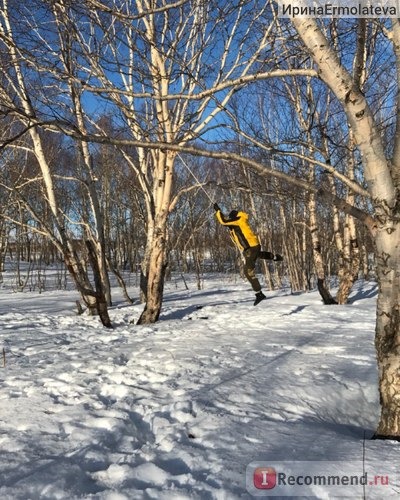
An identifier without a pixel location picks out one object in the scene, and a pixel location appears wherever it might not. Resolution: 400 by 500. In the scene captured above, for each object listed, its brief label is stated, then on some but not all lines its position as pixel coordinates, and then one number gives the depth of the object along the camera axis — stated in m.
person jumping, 6.44
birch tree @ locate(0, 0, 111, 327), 6.72
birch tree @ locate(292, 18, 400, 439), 2.35
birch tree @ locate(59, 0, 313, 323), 5.12
